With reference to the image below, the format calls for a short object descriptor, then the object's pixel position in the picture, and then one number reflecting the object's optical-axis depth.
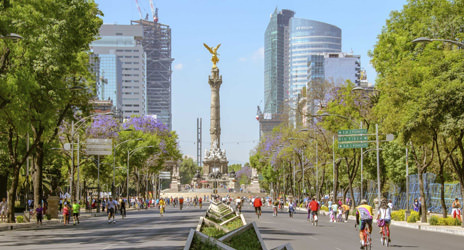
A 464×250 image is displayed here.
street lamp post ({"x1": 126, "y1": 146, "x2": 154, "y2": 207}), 81.17
